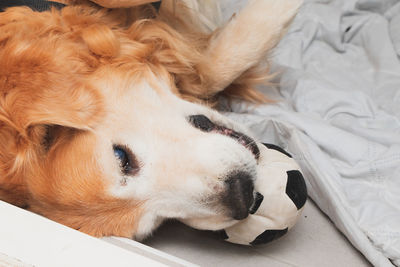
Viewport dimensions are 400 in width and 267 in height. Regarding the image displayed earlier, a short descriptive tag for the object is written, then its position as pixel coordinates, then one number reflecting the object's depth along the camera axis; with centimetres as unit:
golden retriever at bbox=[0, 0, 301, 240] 94
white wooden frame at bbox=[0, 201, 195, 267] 65
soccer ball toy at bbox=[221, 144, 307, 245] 98
